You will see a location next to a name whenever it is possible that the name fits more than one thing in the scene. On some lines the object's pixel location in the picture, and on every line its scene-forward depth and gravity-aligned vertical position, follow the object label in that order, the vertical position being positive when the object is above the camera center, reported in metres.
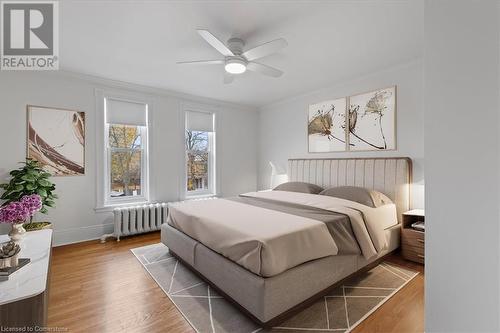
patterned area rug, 1.77 -1.22
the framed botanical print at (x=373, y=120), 3.35 +0.70
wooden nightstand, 2.79 -0.90
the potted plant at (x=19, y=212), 1.64 -0.35
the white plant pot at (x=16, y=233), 1.73 -0.52
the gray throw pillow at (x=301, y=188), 3.90 -0.39
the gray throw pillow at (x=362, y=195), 2.94 -0.41
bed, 1.73 -0.71
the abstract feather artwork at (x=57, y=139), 3.28 +0.38
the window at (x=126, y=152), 3.93 +0.23
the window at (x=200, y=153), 4.78 +0.25
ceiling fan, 2.12 +1.13
